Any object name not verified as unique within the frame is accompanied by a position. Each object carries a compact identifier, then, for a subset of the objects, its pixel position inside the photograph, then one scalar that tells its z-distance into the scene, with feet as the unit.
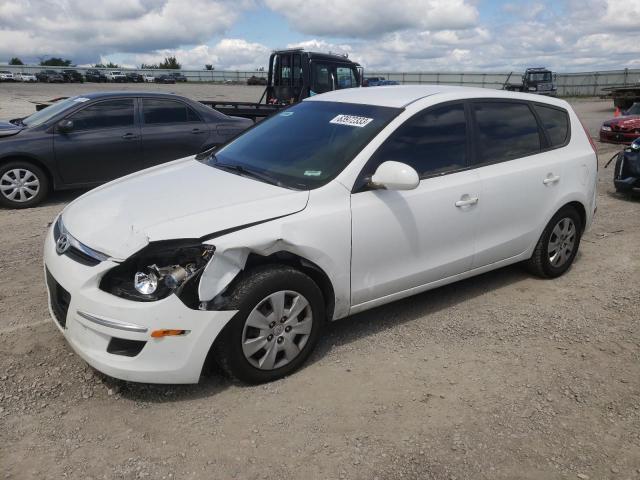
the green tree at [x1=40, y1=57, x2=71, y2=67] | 297.82
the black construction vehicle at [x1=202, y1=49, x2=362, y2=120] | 45.19
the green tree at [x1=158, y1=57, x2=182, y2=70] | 300.94
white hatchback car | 9.19
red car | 45.34
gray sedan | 22.99
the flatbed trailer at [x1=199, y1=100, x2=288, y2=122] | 35.29
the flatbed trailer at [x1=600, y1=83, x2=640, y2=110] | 72.90
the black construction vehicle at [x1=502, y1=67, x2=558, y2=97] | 107.55
